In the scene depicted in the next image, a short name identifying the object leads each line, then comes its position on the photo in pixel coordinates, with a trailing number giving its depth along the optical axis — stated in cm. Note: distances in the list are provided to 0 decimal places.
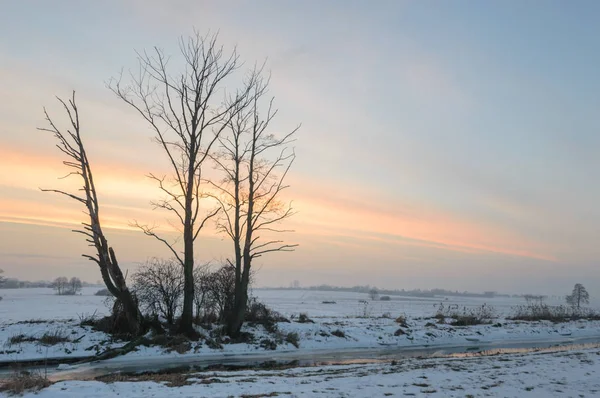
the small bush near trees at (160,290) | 2228
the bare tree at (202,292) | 2453
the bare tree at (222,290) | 2431
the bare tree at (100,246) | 2052
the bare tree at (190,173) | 2083
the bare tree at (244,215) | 2275
